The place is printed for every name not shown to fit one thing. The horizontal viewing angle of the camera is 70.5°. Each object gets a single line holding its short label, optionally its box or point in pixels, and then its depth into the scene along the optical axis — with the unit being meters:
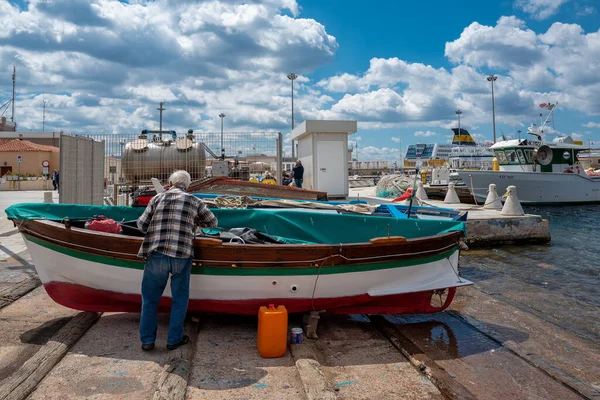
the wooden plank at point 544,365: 3.79
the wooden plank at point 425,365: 3.54
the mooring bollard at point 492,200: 14.43
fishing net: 19.88
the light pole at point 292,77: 39.53
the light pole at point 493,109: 46.50
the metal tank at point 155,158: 11.41
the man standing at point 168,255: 3.94
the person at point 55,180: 27.41
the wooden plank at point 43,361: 3.14
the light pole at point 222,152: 11.85
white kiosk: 16.30
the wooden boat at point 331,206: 7.21
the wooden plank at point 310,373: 3.23
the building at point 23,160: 41.00
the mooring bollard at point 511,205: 12.26
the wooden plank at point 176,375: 3.13
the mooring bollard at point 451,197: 17.05
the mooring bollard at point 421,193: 18.19
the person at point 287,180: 18.44
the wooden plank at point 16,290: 5.43
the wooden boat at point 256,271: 4.41
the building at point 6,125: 51.19
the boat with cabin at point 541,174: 25.77
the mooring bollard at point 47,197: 9.61
